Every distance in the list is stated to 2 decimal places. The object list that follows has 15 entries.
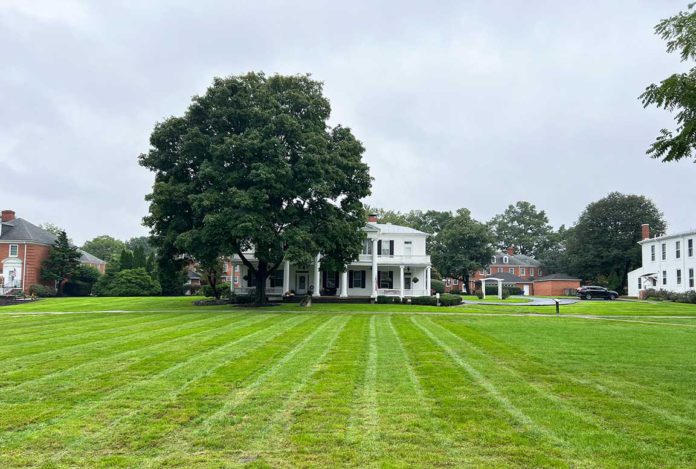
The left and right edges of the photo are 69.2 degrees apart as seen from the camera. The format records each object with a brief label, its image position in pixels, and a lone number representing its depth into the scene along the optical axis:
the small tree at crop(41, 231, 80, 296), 52.00
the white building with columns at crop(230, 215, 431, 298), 42.22
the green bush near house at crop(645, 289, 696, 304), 41.91
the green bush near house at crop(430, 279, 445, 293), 56.07
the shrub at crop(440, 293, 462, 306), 37.46
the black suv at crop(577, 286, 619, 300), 51.28
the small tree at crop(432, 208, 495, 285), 67.69
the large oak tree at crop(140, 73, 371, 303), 27.48
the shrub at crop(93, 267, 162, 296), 50.59
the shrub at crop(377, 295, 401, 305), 38.66
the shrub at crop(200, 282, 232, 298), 42.56
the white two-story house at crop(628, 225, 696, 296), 46.50
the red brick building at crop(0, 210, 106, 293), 51.31
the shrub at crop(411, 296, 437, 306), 37.34
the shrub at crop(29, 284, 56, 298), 48.89
